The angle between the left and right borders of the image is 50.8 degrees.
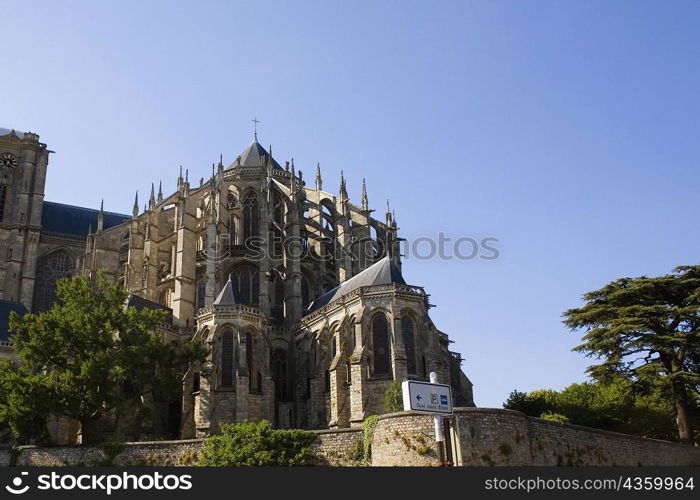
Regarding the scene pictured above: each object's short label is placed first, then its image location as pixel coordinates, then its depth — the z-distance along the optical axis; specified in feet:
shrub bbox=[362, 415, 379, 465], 79.51
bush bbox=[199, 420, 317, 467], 82.28
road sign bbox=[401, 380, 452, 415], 61.00
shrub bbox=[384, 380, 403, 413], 99.40
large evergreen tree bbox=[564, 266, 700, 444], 109.19
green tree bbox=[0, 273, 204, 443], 93.97
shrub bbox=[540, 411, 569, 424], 97.96
